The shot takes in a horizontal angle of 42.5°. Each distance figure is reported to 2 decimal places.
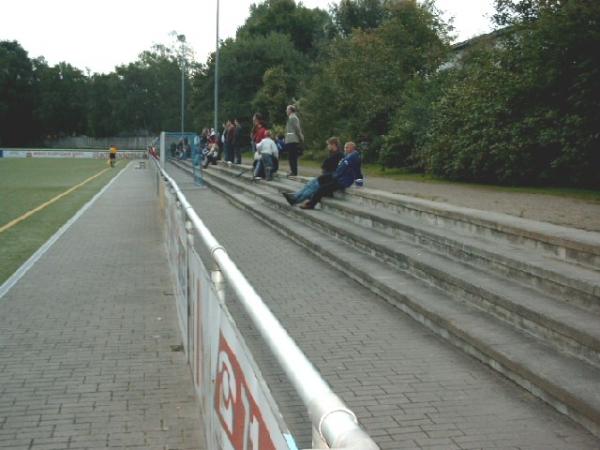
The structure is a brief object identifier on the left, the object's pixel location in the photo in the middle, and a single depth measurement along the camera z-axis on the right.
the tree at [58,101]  109.00
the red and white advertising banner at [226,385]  2.14
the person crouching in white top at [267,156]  21.70
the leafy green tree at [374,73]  26.89
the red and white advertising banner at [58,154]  84.60
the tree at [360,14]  60.62
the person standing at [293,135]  18.92
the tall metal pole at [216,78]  36.07
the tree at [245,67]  60.31
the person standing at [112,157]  57.28
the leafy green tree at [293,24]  71.88
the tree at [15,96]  102.88
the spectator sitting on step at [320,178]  15.49
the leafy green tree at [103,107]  110.69
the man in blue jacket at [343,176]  14.80
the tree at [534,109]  13.59
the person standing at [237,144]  28.87
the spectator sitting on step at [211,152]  34.38
